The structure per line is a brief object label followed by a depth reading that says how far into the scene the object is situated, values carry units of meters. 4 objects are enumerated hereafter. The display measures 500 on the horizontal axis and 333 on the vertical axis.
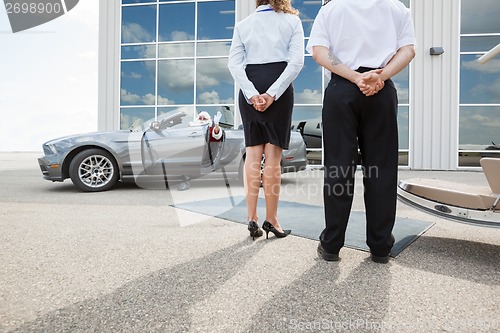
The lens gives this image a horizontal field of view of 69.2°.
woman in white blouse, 2.64
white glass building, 11.14
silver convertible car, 5.48
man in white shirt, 2.15
